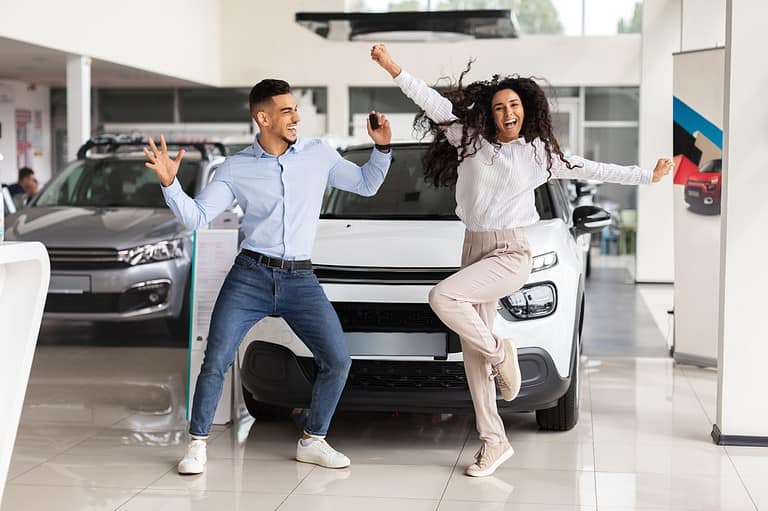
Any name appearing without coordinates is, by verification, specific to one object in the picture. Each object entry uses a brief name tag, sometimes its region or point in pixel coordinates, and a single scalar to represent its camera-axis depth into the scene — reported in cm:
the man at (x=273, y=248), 497
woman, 484
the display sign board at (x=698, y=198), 771
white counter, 394
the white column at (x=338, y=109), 1969
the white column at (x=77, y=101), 1332
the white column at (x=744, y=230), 548
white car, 513
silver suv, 811
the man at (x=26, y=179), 1306
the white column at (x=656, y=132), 1488
